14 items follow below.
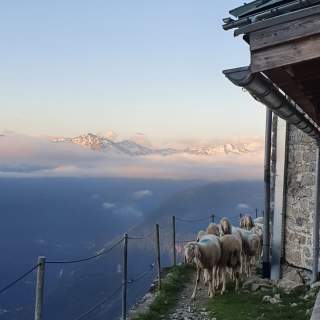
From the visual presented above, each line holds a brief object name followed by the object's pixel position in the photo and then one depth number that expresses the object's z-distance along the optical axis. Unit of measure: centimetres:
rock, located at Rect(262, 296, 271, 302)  726
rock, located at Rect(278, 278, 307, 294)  757
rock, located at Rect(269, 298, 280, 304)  711
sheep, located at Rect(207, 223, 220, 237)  1062
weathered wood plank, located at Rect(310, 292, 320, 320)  321
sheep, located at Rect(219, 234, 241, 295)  863
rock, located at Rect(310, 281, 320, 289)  732
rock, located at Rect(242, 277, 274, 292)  815
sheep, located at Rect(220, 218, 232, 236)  984
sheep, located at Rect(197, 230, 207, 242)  1032
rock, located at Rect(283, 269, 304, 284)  800
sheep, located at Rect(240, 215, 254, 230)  1299
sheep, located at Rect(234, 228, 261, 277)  974
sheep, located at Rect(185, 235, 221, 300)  821
